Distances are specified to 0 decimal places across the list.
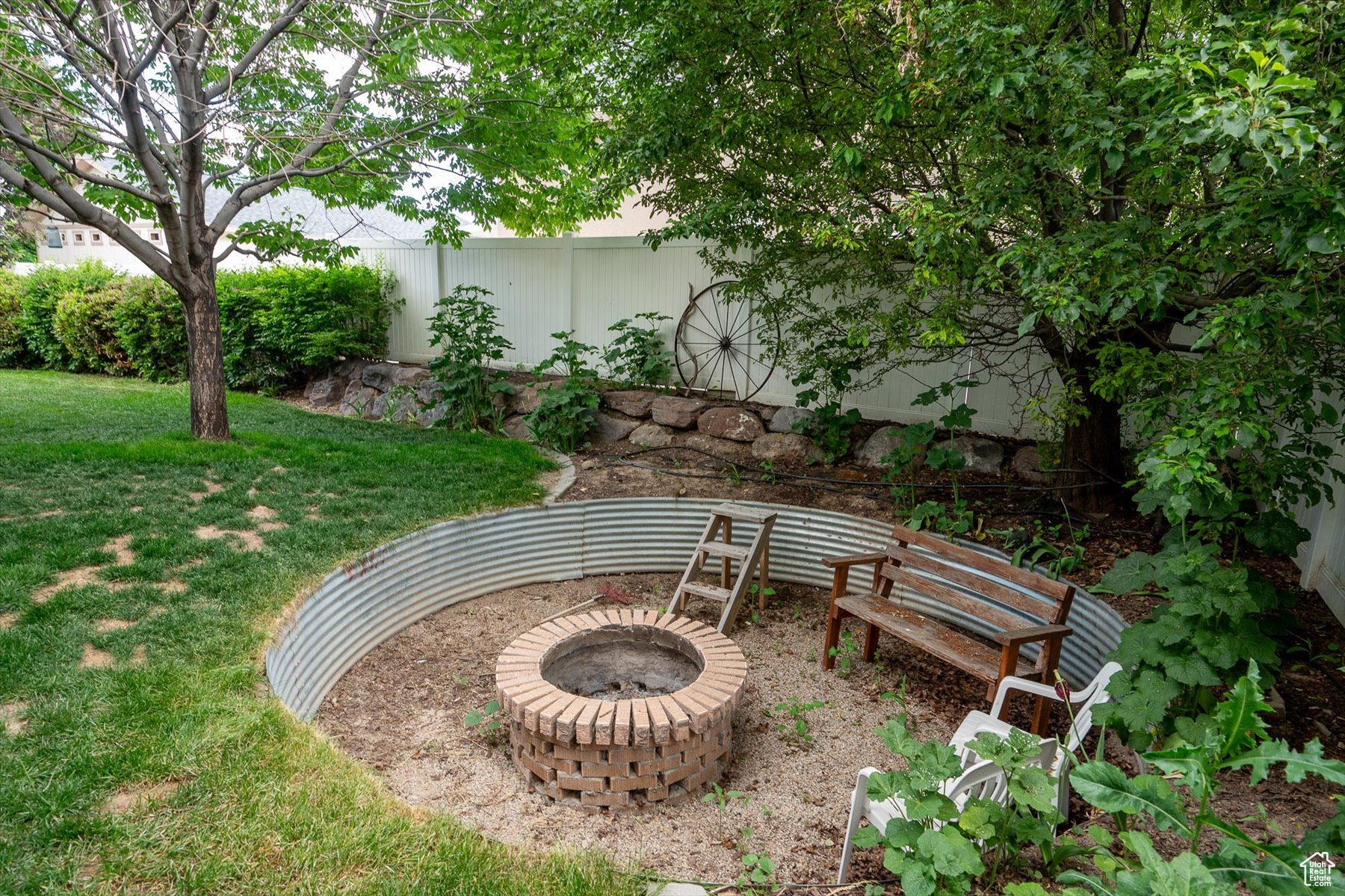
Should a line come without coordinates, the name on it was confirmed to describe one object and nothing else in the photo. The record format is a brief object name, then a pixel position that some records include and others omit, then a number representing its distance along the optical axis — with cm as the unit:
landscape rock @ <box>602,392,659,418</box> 693
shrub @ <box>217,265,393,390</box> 873
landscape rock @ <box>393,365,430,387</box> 827
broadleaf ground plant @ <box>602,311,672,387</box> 728
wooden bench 334
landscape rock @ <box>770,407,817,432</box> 636
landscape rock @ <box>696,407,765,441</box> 646
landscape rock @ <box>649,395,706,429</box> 671
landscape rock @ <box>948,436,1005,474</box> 555
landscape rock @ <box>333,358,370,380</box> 886
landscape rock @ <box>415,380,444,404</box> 773
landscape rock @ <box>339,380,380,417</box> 839
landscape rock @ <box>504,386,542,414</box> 738
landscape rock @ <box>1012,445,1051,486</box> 526
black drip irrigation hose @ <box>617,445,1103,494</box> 499
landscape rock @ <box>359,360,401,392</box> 854
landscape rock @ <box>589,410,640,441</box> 687
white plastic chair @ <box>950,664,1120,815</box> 251
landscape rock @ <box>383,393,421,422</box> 796
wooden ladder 457
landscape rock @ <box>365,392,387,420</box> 827
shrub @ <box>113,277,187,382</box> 977
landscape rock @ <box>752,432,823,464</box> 615
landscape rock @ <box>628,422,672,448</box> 666
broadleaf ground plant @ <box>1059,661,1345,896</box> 145
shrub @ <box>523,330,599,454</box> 666
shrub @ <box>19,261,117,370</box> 1105
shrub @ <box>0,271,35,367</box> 1149
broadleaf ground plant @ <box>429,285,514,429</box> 735
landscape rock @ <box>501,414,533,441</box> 727
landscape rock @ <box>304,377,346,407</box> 883
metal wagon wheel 705
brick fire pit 292
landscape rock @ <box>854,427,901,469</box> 587
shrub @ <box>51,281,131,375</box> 1034
